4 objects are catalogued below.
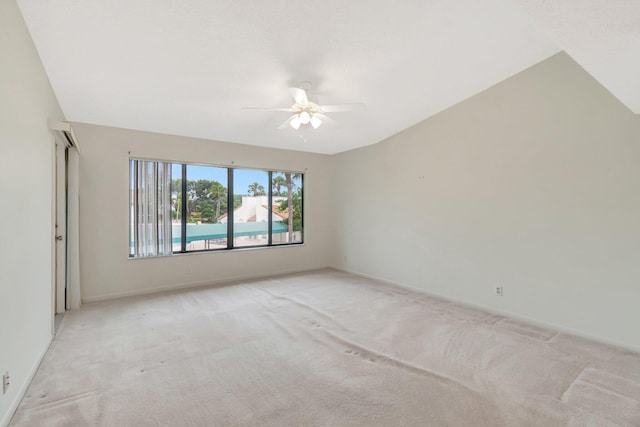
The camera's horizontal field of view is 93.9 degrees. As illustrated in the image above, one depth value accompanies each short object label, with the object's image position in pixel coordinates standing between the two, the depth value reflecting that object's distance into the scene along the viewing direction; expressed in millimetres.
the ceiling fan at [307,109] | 2980
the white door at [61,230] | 3586
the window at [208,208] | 4508
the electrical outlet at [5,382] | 1722
